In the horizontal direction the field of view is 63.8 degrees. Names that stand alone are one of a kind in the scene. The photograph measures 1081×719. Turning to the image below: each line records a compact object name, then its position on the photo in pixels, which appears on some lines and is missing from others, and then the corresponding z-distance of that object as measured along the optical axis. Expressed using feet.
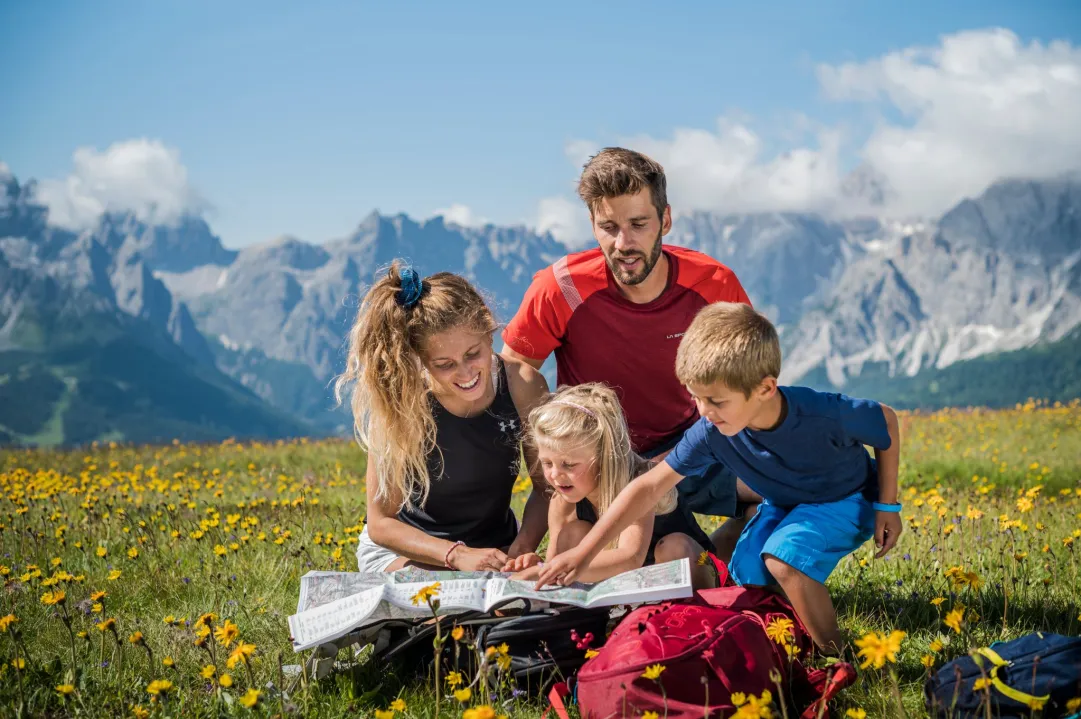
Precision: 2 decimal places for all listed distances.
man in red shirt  17.81
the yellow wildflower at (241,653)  9.84
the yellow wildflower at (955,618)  9.09
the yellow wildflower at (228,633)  10.15
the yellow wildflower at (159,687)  9.74
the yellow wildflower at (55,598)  11.32
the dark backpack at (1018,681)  9.39
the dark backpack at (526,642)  12.05
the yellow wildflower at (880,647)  7.79
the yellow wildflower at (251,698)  9.34
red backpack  10.39
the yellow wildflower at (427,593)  10.12
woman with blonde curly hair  15.20
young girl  14.19
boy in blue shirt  12.42
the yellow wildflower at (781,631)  11.23
